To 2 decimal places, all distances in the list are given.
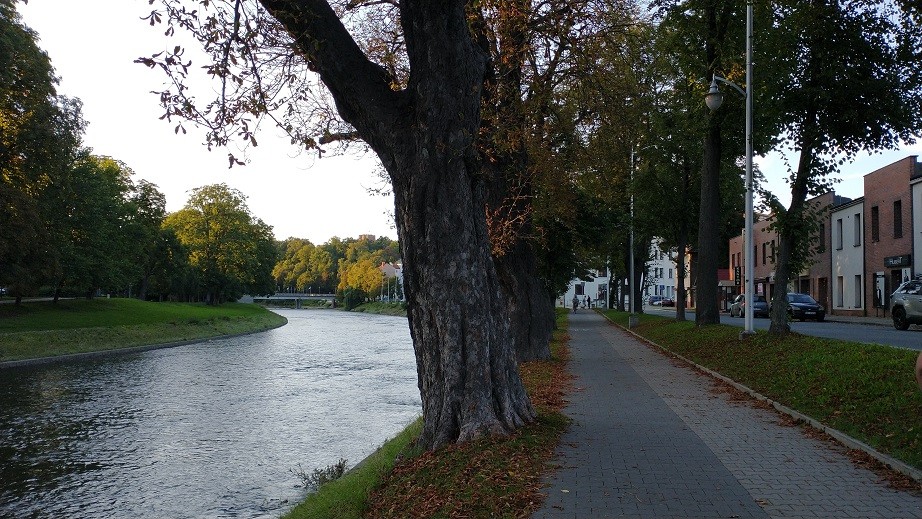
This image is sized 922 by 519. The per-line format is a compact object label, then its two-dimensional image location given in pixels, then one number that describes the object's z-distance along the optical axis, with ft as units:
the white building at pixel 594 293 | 370.96
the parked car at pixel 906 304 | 88.69
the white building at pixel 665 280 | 383.69
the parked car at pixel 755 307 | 150.92
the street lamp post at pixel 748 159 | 61.26
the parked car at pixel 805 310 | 128.77
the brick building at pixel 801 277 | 168.14
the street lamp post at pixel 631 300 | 123.59
